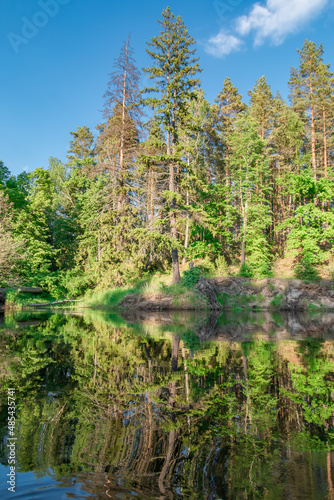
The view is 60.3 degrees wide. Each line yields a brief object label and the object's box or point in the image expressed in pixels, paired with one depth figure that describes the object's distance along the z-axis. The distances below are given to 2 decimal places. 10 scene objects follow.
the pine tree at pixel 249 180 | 27.02
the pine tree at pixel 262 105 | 35.00
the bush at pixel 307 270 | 22.33
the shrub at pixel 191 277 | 21.41
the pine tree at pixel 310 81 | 28.53
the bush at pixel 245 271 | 24.06
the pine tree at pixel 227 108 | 34.62
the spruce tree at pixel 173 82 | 21.81
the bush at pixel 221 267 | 24.22
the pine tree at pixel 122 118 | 25.03
